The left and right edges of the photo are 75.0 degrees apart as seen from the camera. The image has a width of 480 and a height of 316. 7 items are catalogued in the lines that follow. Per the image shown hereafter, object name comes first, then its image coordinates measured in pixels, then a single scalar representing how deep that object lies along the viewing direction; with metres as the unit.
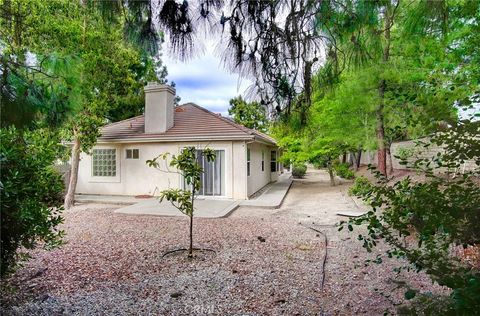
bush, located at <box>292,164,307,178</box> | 23.05
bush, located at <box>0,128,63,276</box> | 3.01
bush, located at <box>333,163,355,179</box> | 17.68
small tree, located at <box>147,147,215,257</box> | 5.68
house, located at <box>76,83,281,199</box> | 11.59
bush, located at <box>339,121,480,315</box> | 1.86
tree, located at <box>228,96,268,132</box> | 28.53
